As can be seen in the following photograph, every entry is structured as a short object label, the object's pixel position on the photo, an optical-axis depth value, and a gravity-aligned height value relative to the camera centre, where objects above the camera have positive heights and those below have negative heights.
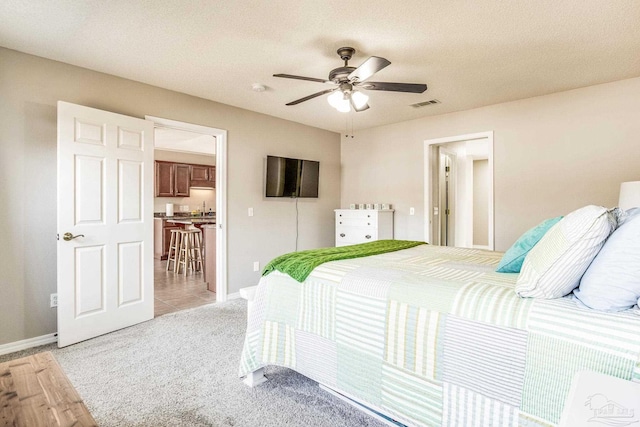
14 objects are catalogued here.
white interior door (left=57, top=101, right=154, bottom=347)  2.77 -0.05
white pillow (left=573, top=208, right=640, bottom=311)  1.13 -0.20
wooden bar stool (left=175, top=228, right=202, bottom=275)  5.63 -0.58
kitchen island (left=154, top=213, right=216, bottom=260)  7.00 -0.35
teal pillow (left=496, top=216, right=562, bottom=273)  1.72 -0.17
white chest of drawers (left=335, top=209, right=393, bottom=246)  4.76 -0.13
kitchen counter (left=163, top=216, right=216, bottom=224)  5.61 -0.07
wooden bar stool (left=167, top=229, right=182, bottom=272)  5.80 -0.56
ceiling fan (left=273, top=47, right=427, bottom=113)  2.38 +1.01
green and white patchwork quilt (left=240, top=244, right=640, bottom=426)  1.12 -0.52
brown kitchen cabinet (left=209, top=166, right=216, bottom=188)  8.41 +1.05
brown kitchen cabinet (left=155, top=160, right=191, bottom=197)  7.48 +0.87
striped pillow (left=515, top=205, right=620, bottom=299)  1.24 -0.15
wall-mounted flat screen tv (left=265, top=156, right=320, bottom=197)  4.58 +0.57
